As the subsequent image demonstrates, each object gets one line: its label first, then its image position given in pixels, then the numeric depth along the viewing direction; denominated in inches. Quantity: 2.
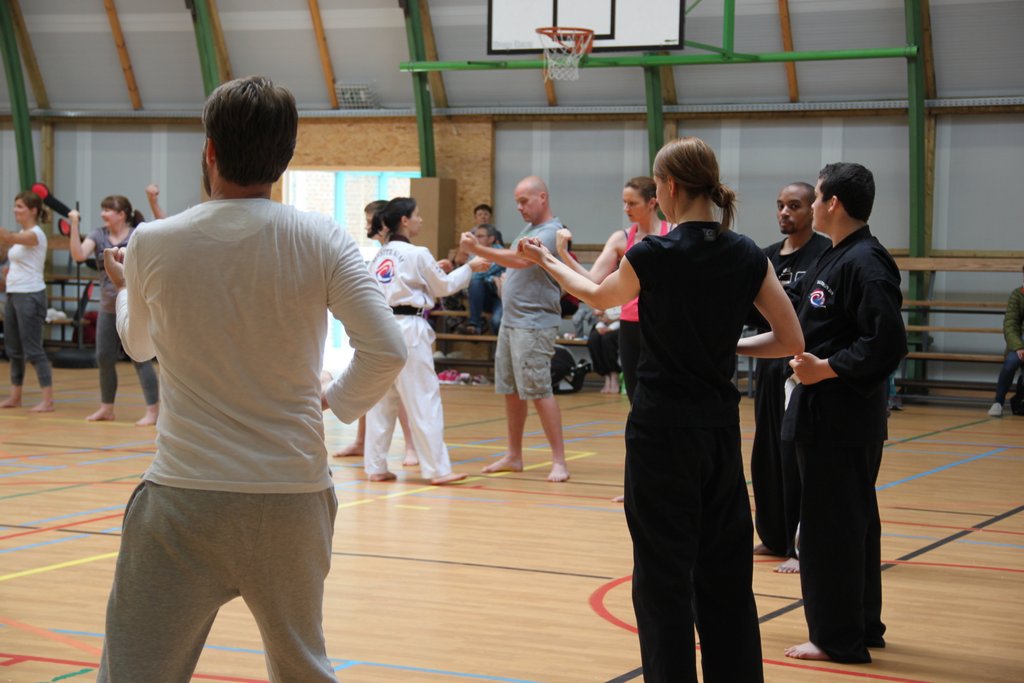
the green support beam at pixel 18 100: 649.0
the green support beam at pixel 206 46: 618.5
